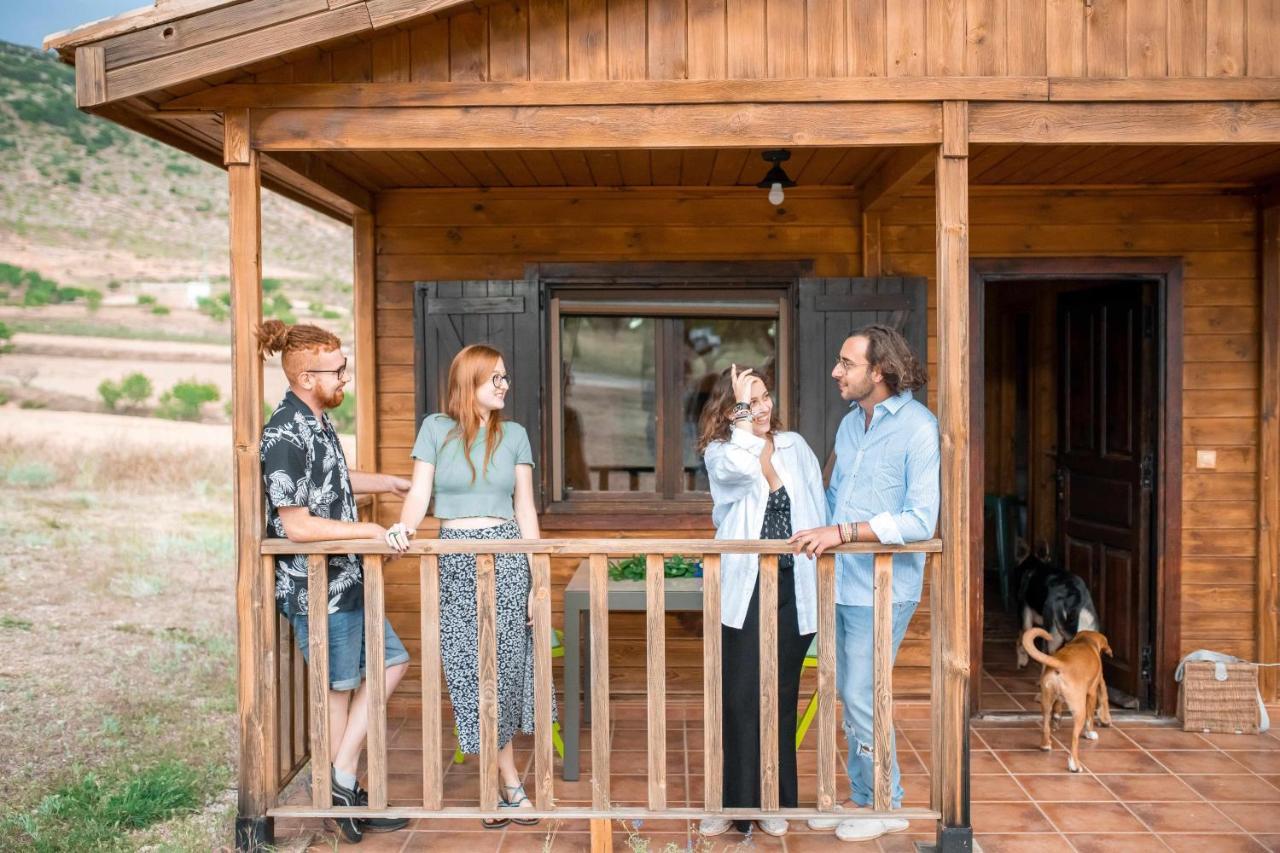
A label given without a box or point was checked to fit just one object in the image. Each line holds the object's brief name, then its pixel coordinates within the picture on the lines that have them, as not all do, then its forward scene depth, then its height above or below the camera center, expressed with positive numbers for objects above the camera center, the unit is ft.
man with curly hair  10.82 -1.04
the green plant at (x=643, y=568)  15.19 -2.42
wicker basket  15.49 -4.41
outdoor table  13.61 -2.73
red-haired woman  11.37 -1.19
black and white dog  17.30 -3.43
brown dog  13.88 -3.74
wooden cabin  11.14 +2.61
